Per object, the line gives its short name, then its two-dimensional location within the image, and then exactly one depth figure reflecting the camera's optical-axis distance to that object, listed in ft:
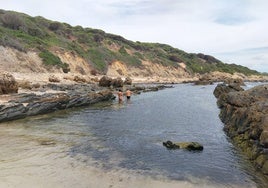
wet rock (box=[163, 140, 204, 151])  39.24
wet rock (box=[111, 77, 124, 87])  126.02
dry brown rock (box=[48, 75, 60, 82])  110.85
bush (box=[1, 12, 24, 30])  162.86
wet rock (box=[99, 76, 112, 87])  122.87
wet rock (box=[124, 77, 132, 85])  145.60
